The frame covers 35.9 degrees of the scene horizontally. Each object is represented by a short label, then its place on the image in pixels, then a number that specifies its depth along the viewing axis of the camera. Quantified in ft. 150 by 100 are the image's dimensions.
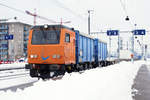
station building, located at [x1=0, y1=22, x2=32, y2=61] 317.42
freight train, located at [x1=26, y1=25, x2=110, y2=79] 43.11
